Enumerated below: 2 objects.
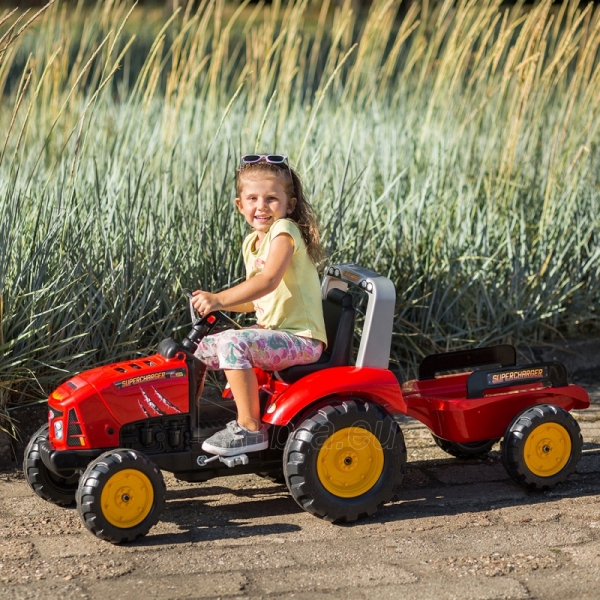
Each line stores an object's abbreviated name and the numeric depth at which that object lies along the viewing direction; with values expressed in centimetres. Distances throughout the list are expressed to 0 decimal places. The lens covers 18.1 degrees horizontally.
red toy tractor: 633
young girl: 661
